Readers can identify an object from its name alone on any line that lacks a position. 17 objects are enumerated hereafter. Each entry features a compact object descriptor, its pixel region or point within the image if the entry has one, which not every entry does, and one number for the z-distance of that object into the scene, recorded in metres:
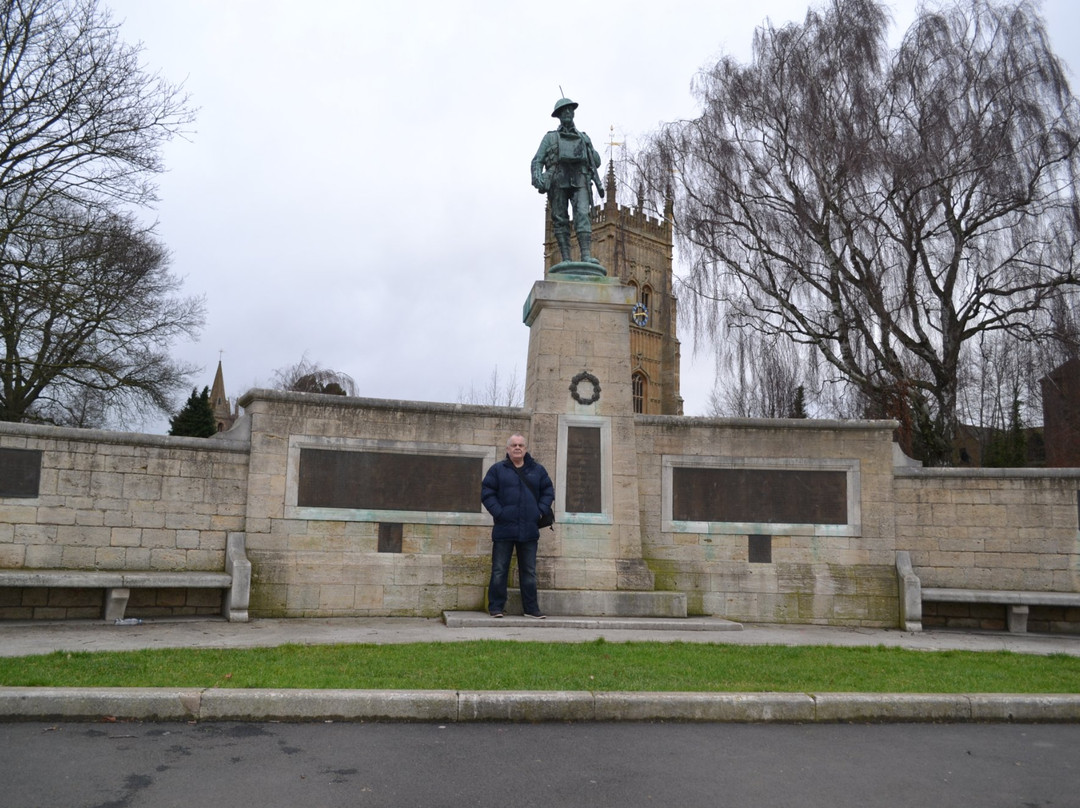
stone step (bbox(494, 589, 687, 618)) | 10.11
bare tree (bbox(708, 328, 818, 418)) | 20.52
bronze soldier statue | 11.52
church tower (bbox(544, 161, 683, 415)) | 62.78
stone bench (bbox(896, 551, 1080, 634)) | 10.78
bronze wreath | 11.12
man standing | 9.62
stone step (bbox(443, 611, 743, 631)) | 9.45
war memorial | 9.91
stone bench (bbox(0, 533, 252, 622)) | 8.81
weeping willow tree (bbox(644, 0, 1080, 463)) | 17.92
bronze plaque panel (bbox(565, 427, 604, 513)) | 10.86
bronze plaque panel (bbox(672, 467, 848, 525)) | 11.30
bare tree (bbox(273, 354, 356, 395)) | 44.29
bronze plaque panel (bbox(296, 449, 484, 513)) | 10.47
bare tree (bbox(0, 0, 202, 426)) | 16.55
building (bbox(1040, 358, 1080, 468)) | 19.28
